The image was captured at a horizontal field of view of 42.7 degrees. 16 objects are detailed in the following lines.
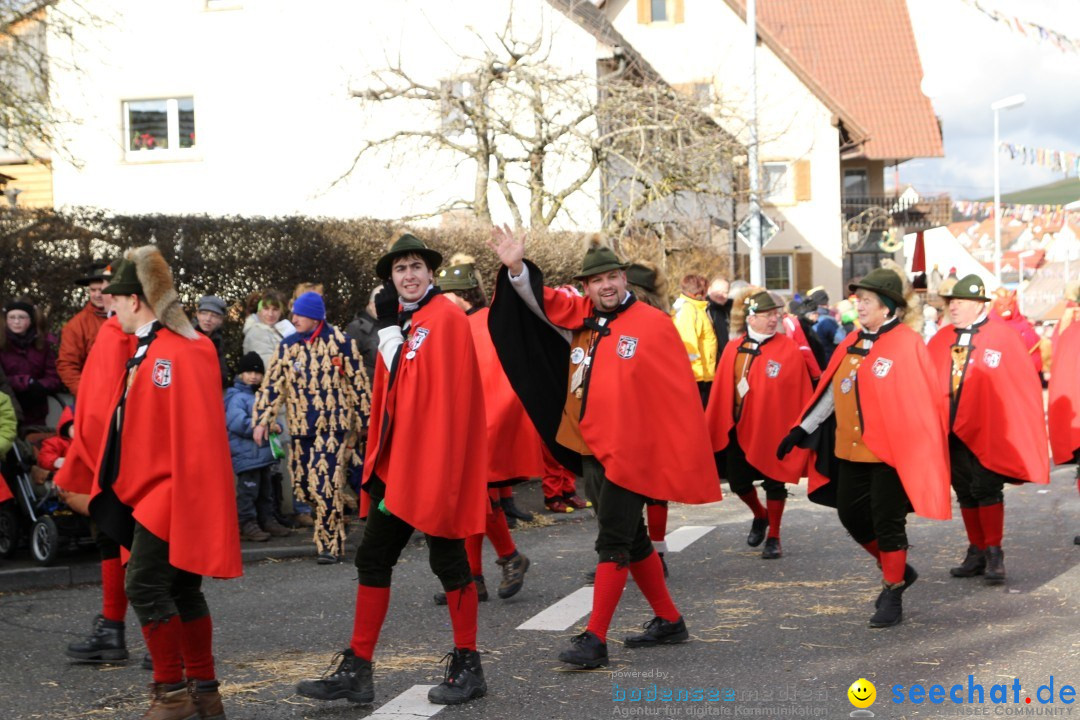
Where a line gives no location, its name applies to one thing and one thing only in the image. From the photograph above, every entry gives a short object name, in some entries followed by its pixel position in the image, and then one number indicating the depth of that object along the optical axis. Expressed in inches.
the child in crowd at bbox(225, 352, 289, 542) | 419.8
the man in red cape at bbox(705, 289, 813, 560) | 392.8
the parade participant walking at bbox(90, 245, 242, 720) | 220.2
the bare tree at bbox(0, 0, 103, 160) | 483.2
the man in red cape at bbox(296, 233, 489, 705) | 234.8
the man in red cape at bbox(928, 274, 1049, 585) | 349.7
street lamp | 1614.2
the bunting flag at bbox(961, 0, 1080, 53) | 782.9
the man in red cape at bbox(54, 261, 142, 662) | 257.1
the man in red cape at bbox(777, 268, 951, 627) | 297.7
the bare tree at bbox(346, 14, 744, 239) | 746.2
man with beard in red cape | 264.7
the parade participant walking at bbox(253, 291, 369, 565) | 394.0
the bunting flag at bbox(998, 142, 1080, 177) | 1412.2
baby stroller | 376.2
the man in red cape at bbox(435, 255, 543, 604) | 333.4
